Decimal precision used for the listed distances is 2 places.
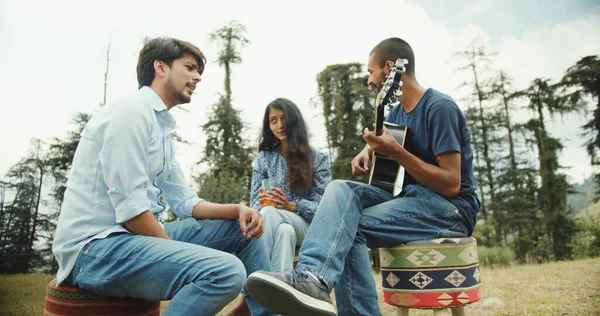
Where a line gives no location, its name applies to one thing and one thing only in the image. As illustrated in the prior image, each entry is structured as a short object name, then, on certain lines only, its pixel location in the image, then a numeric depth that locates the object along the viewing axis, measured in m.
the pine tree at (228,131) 16.39
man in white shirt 1.62
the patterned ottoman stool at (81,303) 1.66
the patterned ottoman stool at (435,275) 2.02
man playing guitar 2.04
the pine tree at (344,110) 17.39
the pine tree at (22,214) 8.79
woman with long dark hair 2.90
